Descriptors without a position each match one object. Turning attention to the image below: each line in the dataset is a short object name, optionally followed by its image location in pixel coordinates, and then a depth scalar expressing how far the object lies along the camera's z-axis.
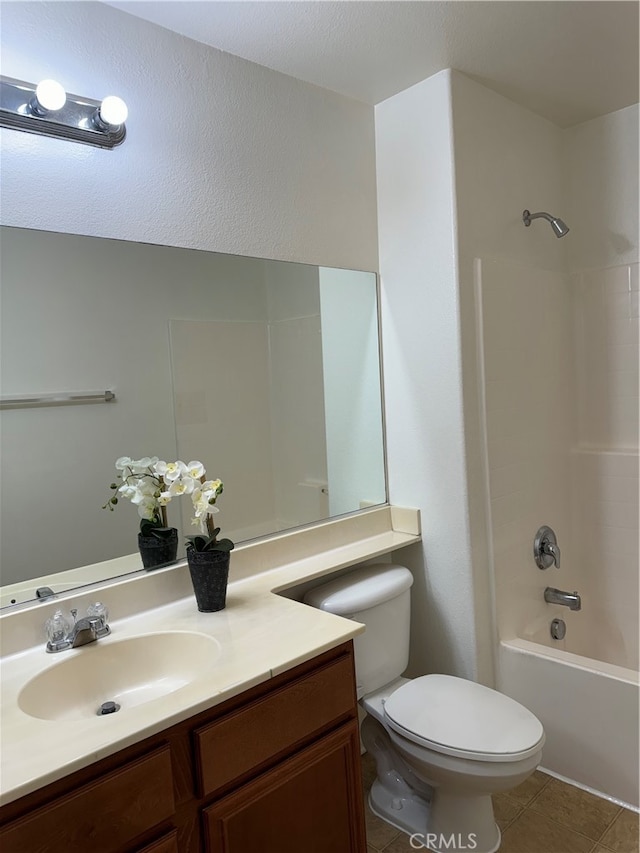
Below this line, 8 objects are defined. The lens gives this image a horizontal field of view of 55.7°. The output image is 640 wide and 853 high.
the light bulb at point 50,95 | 1.39
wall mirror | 1.53
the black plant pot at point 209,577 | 1.59
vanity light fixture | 1.40
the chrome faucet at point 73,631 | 1.42
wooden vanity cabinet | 1.03
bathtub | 1.90
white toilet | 1.62
